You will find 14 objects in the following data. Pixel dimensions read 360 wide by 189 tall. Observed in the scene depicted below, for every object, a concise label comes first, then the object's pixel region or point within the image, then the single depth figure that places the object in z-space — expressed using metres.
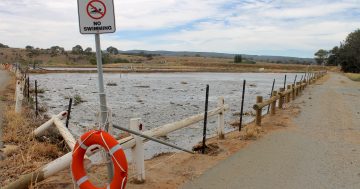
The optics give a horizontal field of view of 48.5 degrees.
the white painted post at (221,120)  9.49
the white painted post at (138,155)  5.86
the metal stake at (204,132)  8.30
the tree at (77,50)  123.69
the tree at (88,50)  127.38
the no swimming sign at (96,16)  4.49
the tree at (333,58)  130.60
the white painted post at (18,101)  11.96
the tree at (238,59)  141.95
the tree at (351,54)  82.56
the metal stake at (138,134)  5.21
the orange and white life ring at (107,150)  4.47
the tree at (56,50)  116.00
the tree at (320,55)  172.40
